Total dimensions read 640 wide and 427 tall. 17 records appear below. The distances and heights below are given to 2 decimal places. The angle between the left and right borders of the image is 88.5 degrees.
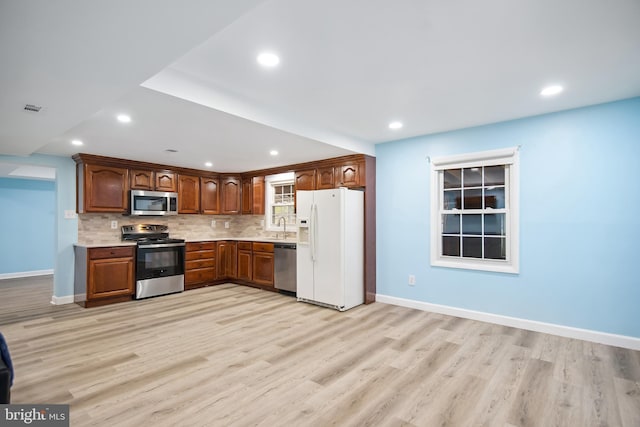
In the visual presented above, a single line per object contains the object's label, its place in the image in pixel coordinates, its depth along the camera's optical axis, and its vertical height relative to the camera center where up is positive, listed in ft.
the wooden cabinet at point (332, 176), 15.60 +2.04
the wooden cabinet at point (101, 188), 15.51 +1.38
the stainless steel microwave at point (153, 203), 17.03 +0.75
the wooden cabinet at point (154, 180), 17.17 +1.99
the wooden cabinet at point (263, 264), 18.29 -2.69
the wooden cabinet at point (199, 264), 18.70 -2.82
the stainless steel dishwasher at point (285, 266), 17.03 -2.64
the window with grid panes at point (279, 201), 19.89 +0.97
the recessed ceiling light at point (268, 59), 7.34 +3.60
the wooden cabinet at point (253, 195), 20.95 +1.38
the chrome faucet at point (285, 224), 20.24 -0.51
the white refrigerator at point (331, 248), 14.48 -1.44
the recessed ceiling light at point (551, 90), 9.25 +3.63
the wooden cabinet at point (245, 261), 19.49 -2.72
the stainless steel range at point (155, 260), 16.43 -2.30
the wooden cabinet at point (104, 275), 14.82 -2.73
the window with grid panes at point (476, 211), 12.33 +0.19
